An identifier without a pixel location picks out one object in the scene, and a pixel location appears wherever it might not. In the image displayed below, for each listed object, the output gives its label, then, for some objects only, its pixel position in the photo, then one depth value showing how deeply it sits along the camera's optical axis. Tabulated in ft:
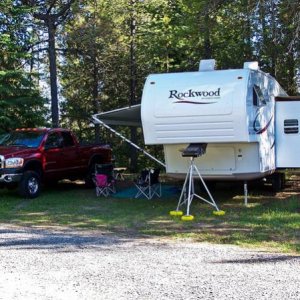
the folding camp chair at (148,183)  43.23
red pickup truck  41.75
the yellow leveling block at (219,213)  33.71
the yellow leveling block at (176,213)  33.71
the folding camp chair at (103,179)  44.21
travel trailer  33.68
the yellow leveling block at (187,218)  32.11
